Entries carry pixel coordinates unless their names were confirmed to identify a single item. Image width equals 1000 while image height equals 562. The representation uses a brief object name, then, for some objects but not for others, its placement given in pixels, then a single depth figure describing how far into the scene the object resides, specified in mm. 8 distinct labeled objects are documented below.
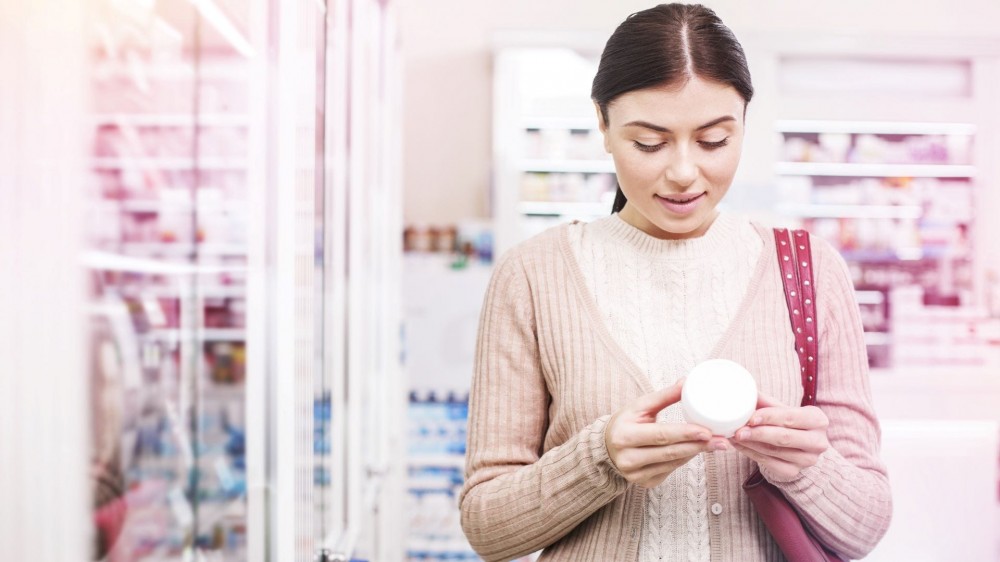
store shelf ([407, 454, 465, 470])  4500
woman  1052
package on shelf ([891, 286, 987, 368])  5539
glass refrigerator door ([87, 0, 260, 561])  1084
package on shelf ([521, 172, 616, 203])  5496
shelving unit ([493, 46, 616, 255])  5363
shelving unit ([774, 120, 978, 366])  5746
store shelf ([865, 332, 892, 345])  5652
